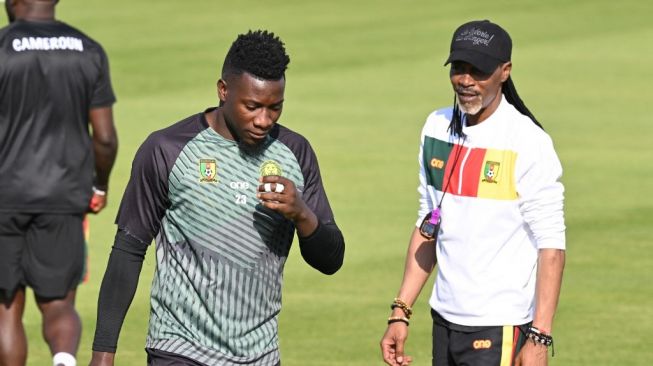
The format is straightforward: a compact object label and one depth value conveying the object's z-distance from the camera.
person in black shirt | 20.59
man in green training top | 13.79
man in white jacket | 15.02
